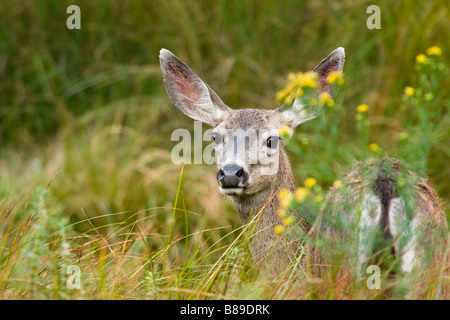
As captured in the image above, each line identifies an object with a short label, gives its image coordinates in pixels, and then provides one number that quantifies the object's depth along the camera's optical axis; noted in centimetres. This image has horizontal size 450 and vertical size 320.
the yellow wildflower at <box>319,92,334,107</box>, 689
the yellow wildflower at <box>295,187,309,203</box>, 616
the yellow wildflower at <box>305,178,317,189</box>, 646
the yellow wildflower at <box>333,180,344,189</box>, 666
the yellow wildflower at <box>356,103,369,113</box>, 719
